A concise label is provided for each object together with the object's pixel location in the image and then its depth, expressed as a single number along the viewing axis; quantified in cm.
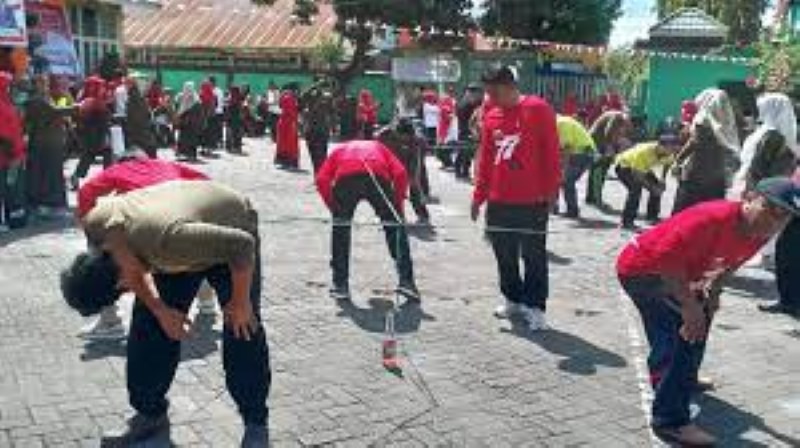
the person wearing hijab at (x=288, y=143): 1767
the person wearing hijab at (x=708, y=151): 839
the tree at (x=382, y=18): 2845
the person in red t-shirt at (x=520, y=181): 661
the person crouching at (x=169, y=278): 378
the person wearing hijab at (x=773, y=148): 815
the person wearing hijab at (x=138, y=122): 1304
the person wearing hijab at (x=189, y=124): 1822
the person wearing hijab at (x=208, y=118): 1976
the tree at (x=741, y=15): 3344
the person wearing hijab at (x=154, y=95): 2094
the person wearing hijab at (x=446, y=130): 1833
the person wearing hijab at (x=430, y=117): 1969
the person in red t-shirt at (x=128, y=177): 459
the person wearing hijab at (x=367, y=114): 2312
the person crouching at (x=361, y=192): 725
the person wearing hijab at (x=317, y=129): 1575
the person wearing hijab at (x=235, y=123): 2059
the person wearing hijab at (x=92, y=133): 1280
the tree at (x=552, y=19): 3016
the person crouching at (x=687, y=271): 431
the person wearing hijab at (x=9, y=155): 962
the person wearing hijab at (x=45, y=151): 1052
